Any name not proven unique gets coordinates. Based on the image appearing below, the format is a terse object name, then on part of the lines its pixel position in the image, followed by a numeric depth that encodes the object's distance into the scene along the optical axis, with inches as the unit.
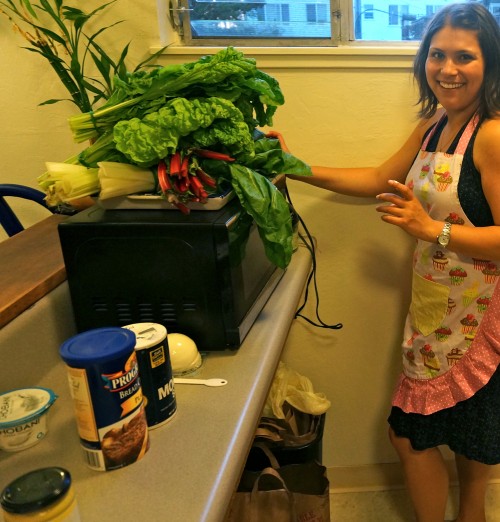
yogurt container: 33.5
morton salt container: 33.6
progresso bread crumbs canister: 29.4
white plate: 41.5
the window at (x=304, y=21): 67.8
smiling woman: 52.5
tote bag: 54.9
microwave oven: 40.2
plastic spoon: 38.6
